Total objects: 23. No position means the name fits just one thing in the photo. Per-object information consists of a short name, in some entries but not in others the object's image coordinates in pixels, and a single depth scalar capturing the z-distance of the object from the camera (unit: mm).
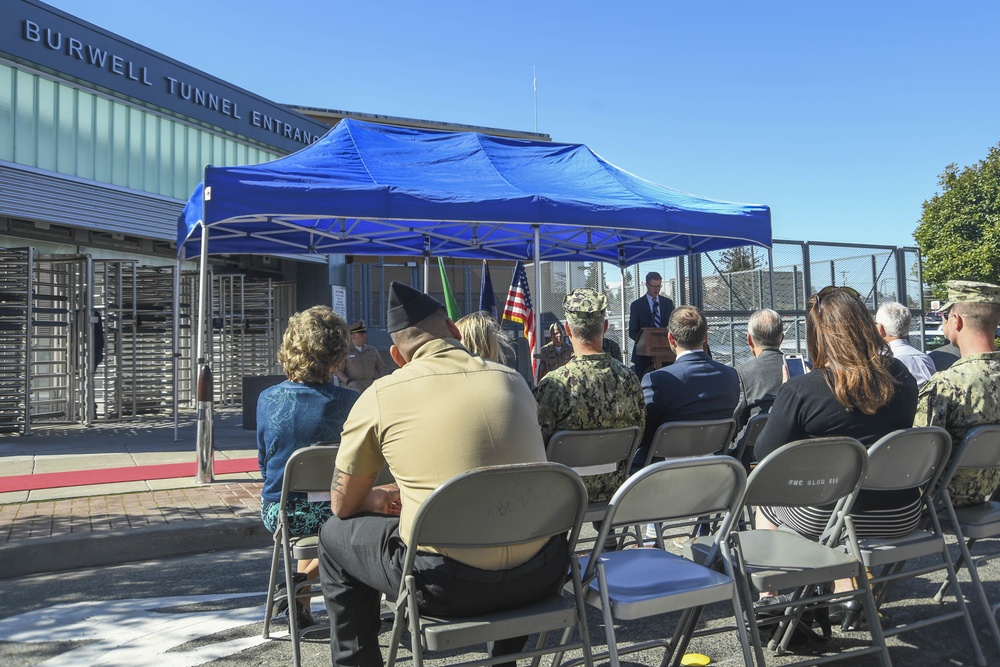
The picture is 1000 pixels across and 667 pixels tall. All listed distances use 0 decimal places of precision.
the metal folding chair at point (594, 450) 4055
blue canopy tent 7711
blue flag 11492
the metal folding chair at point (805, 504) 3115
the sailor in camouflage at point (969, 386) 3959
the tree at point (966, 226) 40781
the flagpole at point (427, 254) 11411
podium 10453
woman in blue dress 3957
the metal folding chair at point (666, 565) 2785
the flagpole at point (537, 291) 8859
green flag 10609
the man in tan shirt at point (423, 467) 2631
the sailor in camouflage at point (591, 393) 4273
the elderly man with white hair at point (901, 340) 5715
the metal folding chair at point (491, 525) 2504
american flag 10773
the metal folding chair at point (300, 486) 3541
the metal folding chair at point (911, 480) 3428
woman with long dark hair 3576
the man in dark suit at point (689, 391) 4848
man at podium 11805
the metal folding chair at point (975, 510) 3717
